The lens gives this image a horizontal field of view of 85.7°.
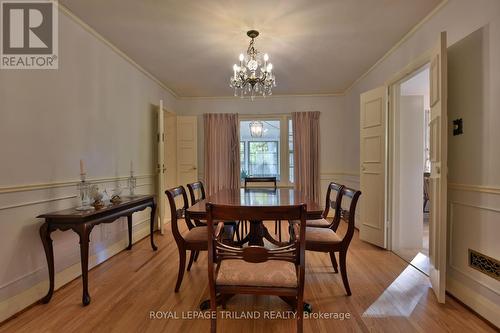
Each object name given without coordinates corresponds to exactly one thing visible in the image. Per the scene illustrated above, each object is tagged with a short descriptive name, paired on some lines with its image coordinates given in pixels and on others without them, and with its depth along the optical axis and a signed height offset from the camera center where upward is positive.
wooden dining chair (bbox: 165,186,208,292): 2.16 -0.62
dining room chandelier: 2.83 +0.98
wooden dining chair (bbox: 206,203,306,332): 1.39 -0.60
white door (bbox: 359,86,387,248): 3.36 -0.02
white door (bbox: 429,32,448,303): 2.05 -0.01
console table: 2.02 -0.49
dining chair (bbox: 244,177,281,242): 4.06 -0.25
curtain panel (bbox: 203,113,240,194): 5.34 +0.25
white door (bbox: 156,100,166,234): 3.99 -0.15
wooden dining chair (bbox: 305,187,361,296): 2.11 -0.63
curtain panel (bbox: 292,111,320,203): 5.25 +0.22
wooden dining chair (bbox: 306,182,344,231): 2.46 -0.52
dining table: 1.93 -0.31
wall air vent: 1.81 -0.72
